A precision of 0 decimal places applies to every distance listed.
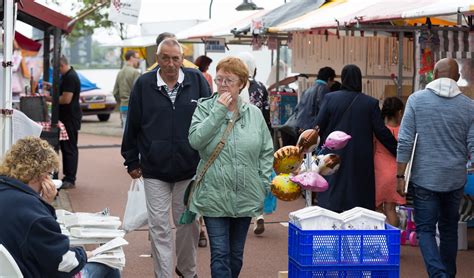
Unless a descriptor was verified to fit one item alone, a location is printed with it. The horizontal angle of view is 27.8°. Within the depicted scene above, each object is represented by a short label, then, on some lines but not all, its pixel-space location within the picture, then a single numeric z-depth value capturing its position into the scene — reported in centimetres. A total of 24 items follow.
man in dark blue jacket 695
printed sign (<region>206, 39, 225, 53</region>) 1714
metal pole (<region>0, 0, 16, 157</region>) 697
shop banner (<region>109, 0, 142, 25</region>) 1316
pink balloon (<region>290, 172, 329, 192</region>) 663
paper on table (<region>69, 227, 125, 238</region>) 549
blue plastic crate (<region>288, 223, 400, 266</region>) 570
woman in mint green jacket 614
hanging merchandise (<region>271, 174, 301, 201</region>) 660
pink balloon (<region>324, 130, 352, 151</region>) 688
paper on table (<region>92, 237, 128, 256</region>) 534
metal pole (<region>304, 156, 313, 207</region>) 693
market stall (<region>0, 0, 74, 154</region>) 1127
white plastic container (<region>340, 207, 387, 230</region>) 586
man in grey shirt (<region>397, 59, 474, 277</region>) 696
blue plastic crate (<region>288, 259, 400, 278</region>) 571
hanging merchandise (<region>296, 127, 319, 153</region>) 688
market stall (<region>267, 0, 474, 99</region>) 908
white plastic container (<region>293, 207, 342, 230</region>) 582
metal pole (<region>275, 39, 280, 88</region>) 1511
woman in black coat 799
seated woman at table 462
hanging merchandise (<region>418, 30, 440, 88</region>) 966
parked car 2750
